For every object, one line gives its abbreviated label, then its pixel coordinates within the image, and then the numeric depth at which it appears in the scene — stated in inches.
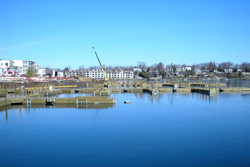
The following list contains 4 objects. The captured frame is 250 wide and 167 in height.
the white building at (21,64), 4109.3
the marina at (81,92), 1198.3
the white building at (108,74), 7185.0
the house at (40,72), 5295.3
